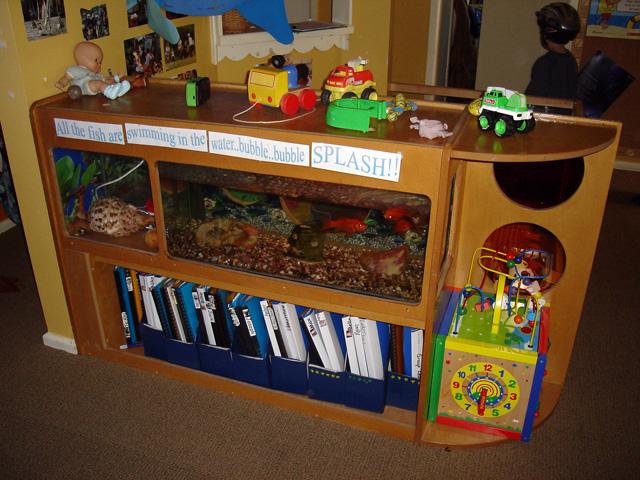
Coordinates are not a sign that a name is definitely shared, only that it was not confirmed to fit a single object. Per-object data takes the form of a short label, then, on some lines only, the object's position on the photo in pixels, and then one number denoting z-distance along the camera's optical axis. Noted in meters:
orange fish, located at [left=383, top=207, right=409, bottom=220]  1.55
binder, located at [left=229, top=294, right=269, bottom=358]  1.83
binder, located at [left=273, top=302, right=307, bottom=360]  1.80
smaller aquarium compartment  1.90
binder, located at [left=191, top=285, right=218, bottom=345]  1.89
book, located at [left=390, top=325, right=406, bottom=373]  1.73
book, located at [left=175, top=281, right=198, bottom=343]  1.91
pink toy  1.44
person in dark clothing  2.54
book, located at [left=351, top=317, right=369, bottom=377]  1.74
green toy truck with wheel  1.45
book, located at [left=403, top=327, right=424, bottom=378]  1.72
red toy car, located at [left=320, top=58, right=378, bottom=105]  1.59
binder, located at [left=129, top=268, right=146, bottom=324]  2.03
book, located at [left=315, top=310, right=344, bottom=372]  1.77
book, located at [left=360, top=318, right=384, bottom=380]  1.73
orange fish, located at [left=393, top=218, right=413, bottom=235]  1.59
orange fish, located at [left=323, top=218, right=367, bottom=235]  1.71
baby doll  1.78
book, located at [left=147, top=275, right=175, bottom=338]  1.95
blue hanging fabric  1.65
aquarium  1.59
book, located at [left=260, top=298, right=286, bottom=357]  1.82
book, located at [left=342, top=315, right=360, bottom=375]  1.75
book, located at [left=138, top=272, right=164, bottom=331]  1.97
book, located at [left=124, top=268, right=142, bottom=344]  2.03
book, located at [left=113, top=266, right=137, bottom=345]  2.03
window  2.37
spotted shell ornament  1.92
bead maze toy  1.65
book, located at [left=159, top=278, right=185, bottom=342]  1.93
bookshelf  1.45
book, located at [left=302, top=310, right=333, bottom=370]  1.77
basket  2.36
